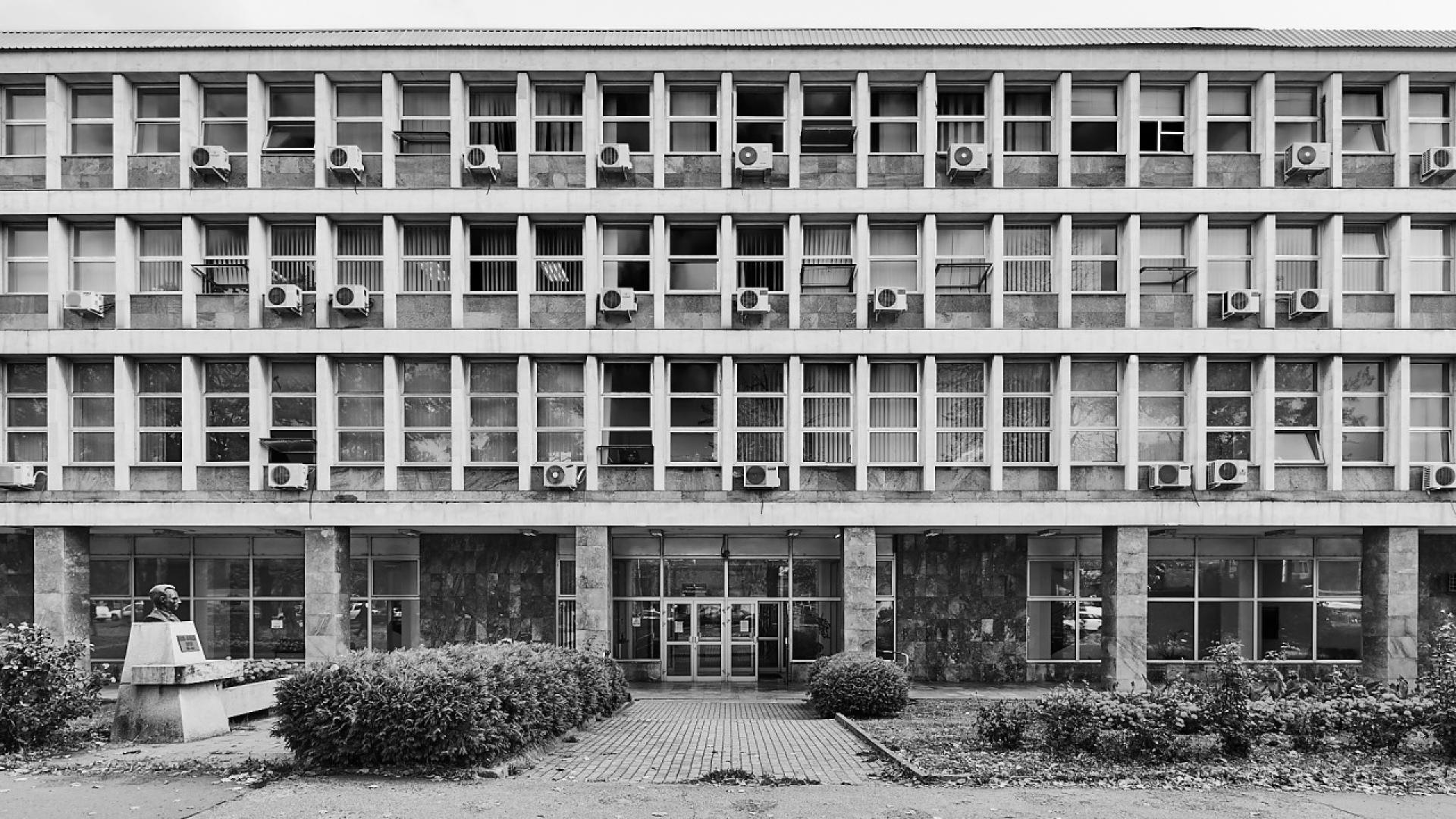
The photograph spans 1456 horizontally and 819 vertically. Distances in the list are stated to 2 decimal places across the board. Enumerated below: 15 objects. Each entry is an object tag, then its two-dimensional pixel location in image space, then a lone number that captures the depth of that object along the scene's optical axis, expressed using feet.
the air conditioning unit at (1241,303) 64.90
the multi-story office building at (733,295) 65.92
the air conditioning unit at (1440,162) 65.16
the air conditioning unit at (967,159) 65.87
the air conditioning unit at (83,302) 65.00
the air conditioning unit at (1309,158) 65.21
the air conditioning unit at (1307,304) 64.64
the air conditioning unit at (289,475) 64.85
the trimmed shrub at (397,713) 33.53
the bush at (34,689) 38.99
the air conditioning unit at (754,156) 66.18
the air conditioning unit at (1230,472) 64.28
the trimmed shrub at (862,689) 52.65
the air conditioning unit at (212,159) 65.26
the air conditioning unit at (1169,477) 64.59
